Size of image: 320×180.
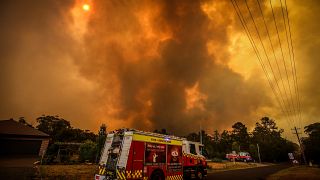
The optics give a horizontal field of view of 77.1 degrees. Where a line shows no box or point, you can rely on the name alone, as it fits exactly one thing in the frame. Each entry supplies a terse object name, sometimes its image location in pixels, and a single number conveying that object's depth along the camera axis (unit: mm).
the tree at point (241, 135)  98062
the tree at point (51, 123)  84125
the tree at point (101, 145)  29753
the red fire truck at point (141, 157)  11680
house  33062
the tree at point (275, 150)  77500
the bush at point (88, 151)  32500
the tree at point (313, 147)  63312
